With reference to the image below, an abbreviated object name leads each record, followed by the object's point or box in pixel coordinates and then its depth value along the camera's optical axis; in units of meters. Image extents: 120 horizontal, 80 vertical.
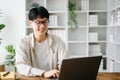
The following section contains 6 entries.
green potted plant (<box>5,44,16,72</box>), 4.68
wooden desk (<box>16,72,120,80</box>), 1.78
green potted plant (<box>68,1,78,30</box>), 4.71
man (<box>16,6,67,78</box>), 1.97
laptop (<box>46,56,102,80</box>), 1.34
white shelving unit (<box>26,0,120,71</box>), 4.75
